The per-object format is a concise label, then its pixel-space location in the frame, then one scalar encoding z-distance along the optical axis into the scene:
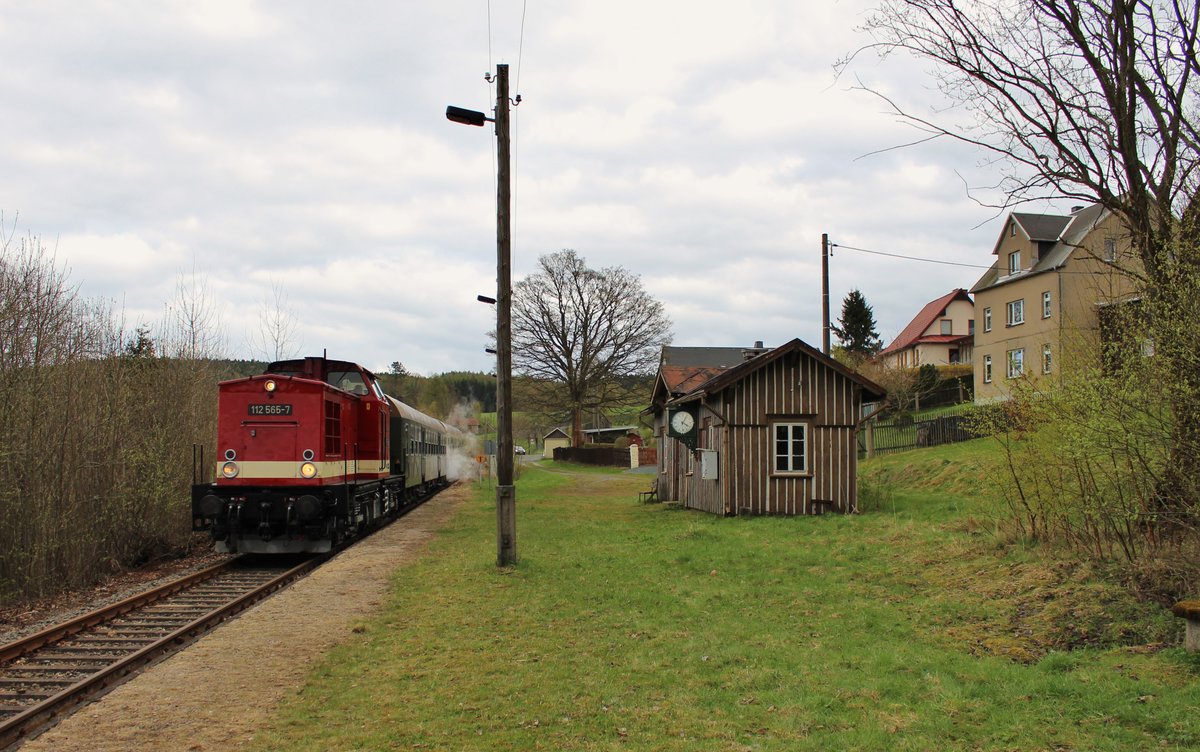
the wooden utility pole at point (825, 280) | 24.78
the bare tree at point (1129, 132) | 8.19
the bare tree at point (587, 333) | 55.00
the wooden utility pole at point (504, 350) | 13.20
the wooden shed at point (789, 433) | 19.88
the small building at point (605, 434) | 80.50
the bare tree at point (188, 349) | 17.84
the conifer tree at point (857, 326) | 61.97
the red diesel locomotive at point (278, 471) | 14.09
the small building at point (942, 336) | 60.25
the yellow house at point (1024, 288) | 35.12
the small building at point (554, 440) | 90.25
